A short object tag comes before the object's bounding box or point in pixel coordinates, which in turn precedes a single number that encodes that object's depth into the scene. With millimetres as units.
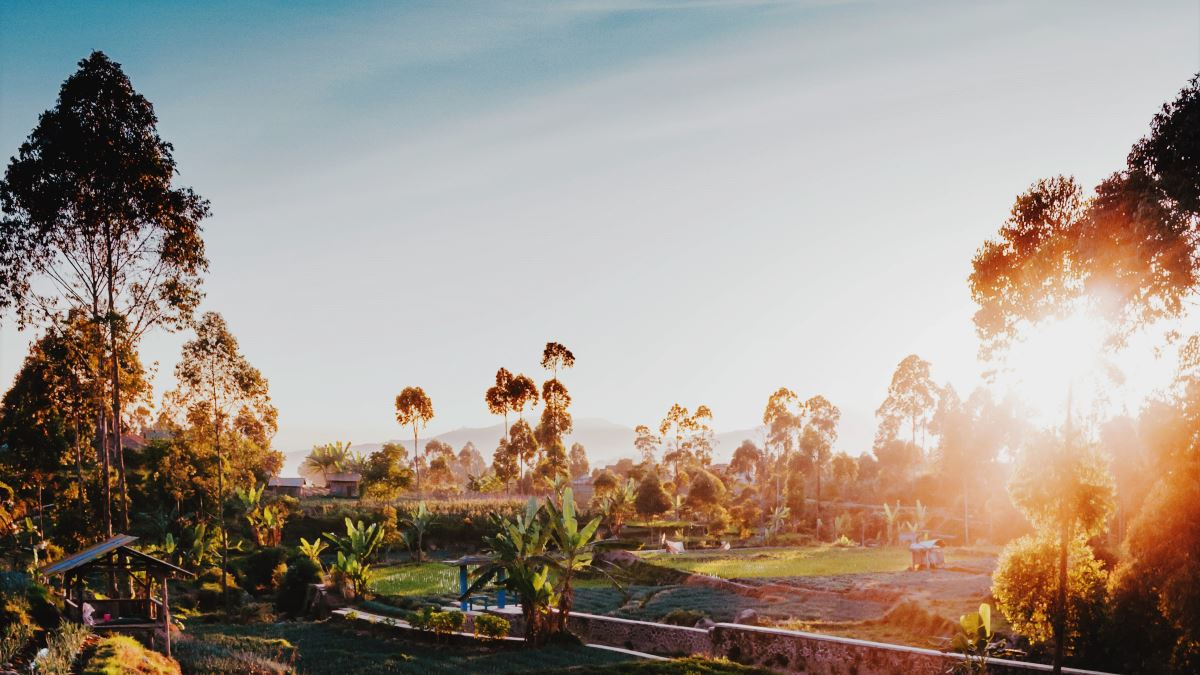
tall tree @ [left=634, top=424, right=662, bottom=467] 96062
